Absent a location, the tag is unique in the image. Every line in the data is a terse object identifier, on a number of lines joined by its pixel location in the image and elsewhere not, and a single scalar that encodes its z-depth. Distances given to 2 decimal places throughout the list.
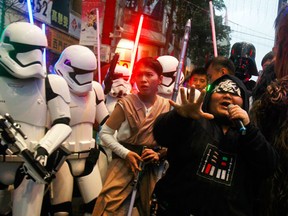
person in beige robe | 2.96
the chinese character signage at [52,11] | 11.87
